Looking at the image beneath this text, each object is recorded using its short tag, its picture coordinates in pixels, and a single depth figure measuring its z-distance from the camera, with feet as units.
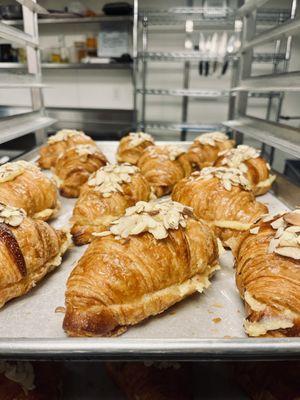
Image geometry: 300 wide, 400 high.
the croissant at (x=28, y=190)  1.14
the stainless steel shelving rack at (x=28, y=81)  1.50
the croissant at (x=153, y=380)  0.73
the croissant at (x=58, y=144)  1.81
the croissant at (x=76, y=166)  1.48
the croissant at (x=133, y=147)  1.89
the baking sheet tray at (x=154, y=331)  0.52
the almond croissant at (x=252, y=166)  1.49
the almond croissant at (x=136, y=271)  0.70
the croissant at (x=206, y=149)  1.82
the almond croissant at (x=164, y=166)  1.50
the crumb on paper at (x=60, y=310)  0.79
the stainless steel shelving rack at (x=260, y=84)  1.24
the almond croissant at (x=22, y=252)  0.78
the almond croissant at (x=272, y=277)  0.65
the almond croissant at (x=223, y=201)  1.09
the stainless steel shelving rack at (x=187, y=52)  3.59
